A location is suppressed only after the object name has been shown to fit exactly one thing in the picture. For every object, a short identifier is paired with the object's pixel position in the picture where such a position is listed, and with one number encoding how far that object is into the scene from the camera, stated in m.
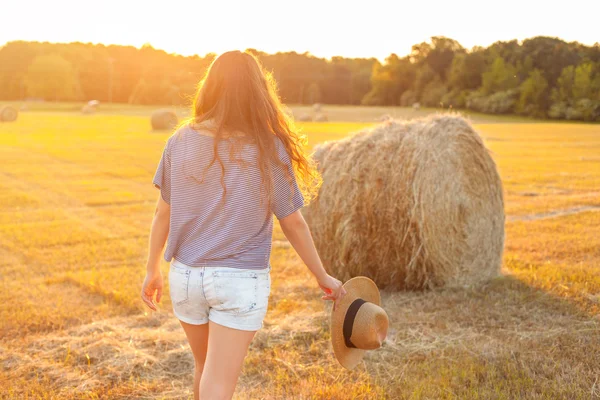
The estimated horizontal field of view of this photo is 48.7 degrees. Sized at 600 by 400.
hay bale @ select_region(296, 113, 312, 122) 41.19
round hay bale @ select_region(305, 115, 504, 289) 6.64
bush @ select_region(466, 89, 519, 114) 45.81
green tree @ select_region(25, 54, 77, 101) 73.81
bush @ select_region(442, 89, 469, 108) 49.56
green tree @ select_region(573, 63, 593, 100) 35.20
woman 2.87
